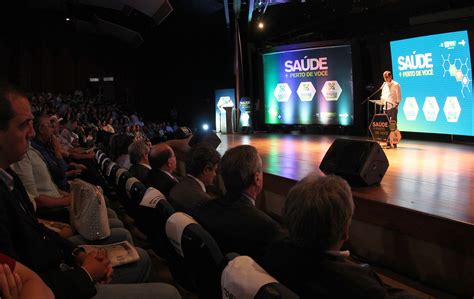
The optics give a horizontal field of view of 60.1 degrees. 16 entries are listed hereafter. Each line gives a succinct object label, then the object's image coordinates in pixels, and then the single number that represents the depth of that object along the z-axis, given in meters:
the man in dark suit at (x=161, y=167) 2.79
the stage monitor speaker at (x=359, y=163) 3.13
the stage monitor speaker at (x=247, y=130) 10.58
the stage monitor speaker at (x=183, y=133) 6.03
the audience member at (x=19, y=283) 1.04
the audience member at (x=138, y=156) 3.31
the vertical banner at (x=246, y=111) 10.69
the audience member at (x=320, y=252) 1.05
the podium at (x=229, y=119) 10.97
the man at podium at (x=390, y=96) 6.46
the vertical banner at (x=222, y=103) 11.34
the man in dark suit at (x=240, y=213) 1.58
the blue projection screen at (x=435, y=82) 6.65
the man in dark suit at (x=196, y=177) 2.18
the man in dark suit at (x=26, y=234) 1.37
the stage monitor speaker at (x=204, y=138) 4.53
